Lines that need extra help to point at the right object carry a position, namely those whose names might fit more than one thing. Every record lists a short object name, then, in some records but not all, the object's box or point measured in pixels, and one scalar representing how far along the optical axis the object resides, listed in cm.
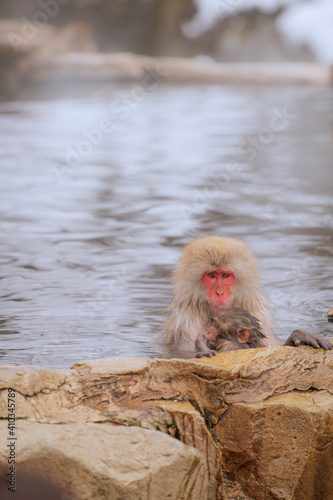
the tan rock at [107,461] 533
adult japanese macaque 842
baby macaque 777
